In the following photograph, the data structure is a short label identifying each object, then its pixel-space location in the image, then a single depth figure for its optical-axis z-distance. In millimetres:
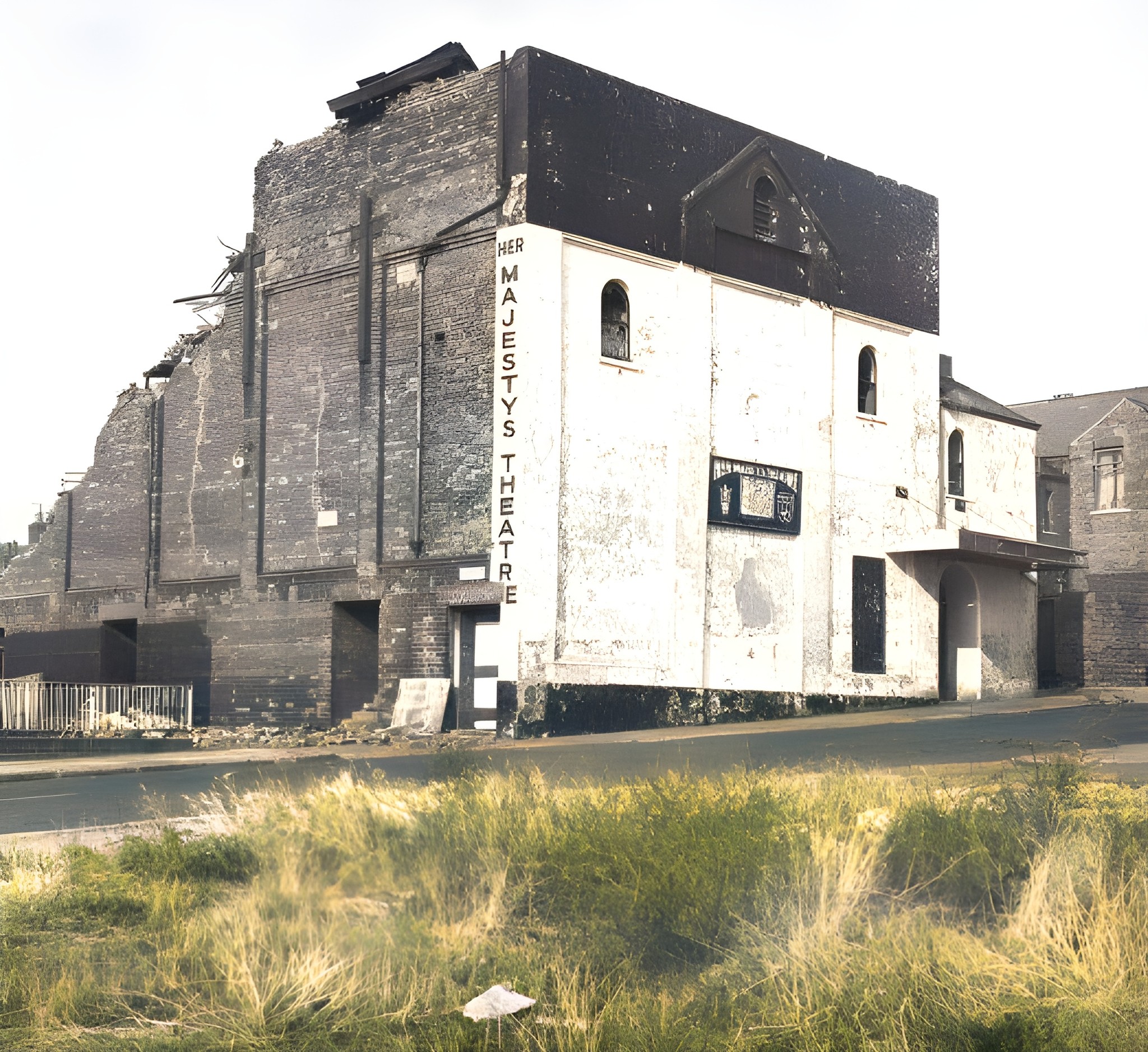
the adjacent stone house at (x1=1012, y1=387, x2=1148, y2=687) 35281
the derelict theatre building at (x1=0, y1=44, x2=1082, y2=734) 22766
